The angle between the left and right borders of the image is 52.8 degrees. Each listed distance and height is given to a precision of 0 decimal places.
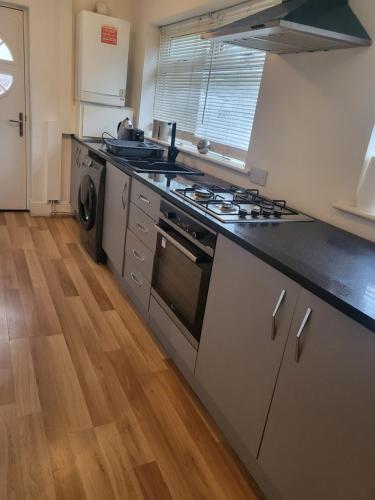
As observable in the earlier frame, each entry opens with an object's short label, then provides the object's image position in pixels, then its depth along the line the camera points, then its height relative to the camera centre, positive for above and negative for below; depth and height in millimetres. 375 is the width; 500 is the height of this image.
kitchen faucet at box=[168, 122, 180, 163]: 3061 -342
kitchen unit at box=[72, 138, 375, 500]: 1038 -692
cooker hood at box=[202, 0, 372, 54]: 1508 +378
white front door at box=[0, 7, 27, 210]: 3641 -274
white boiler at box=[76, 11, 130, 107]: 3525 +348
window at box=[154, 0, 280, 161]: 2562 +204
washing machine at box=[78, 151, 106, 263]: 3031 -857
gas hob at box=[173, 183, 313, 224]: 1697 -417
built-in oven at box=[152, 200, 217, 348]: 1701 -742
